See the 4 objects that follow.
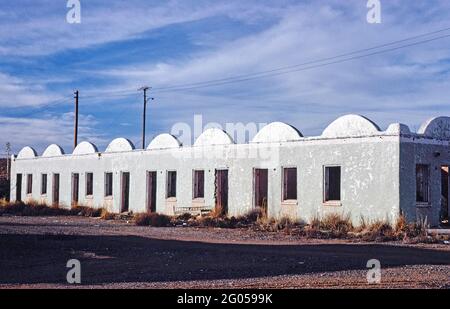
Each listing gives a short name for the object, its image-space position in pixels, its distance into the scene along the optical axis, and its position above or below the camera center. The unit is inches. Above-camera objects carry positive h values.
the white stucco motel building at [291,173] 780.6 +15.8
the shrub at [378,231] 714.2 -58.2
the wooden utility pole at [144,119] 1931.6 +204.6
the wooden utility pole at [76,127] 1811.8 +163.6
